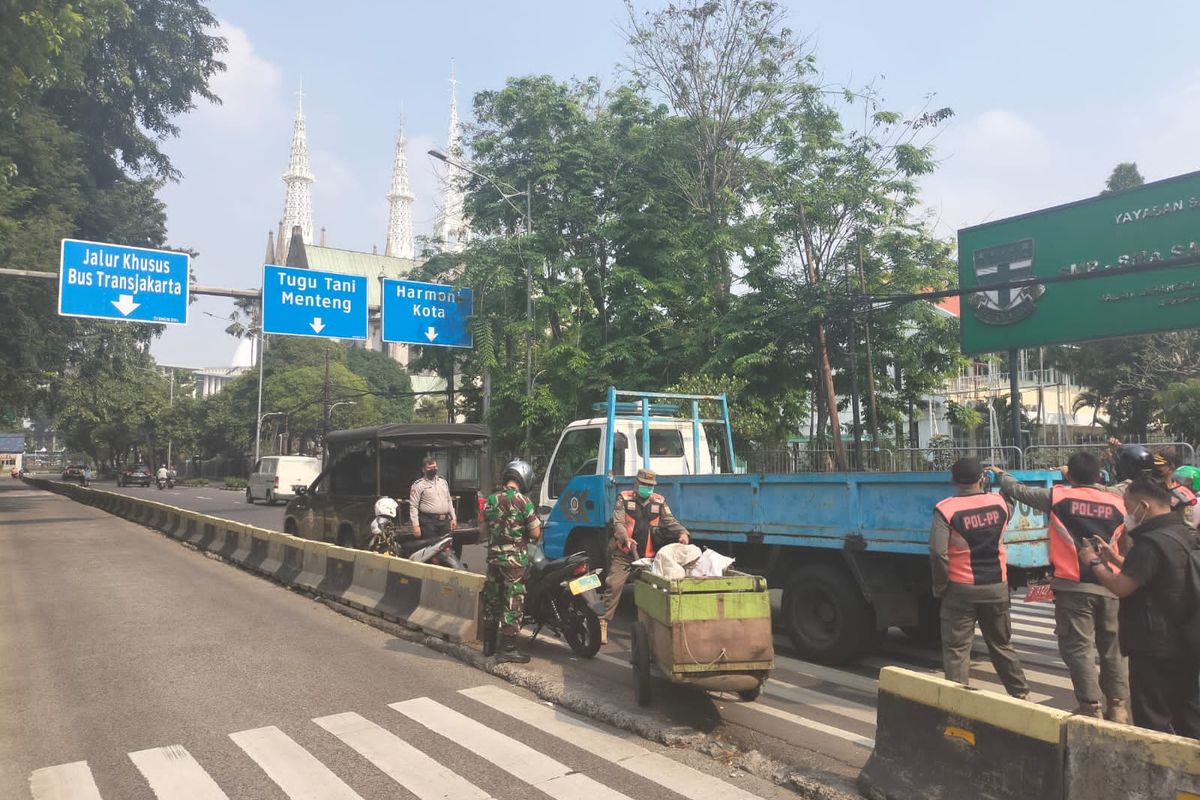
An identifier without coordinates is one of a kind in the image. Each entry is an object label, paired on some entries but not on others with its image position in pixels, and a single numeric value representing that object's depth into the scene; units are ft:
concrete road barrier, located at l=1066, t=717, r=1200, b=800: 9.60
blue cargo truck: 20.97
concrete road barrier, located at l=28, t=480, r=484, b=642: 25.03
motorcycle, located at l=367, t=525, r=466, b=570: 30.01
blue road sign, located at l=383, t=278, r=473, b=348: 61.36
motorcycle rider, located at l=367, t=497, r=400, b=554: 34.96
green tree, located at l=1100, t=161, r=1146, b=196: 114.83
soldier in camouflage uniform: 22.09
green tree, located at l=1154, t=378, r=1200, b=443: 80.89
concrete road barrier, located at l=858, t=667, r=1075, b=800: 11.00
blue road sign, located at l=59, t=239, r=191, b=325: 52.29
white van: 103.96
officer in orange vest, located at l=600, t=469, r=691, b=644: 23.54
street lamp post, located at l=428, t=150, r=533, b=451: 66.95
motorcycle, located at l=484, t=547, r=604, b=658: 22.29
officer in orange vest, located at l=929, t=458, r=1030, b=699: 16.03
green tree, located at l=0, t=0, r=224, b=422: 67.62
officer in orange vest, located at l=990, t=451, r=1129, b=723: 15.25
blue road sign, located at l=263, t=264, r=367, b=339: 57.06
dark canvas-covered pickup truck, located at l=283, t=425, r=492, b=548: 39.06
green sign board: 46.11
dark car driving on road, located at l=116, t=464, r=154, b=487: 195.21
